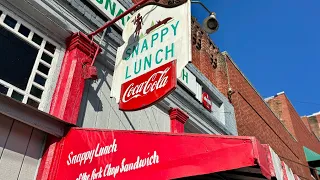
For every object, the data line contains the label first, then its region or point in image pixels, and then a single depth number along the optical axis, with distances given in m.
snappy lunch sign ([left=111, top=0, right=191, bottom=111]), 3.72
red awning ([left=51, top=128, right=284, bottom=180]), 2.47
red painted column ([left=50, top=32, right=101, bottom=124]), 4.21
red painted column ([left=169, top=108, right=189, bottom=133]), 6.88
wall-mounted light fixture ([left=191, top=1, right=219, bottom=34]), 6.48
